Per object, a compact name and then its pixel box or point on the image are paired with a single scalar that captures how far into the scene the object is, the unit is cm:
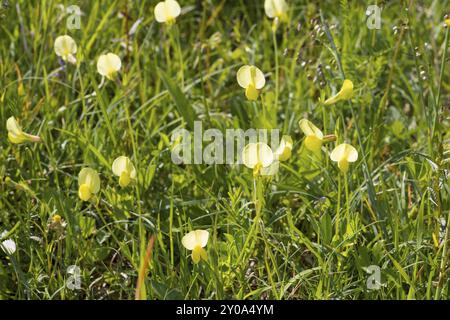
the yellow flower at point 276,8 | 166
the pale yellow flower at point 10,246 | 156
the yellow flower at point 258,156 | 150
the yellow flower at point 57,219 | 152
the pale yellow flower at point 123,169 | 153
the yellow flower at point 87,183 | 152
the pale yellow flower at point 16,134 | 156
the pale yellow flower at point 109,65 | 163
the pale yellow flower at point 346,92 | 154
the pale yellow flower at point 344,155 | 151
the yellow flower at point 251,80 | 154
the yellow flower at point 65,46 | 168
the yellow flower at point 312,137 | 152
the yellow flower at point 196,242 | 149
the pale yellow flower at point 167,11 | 165
